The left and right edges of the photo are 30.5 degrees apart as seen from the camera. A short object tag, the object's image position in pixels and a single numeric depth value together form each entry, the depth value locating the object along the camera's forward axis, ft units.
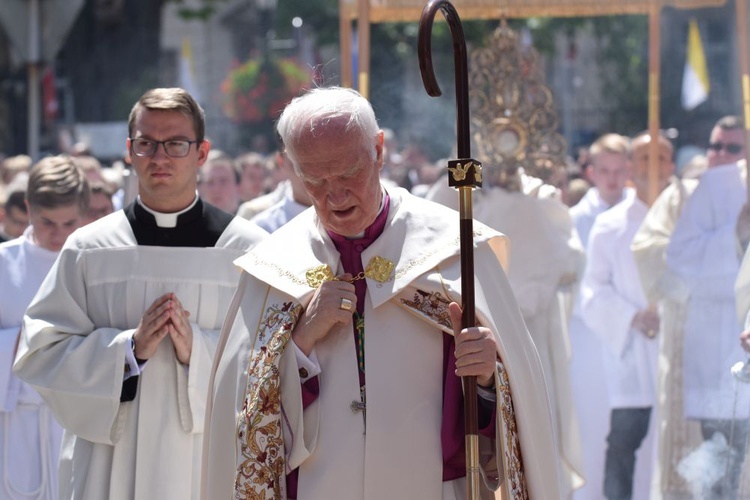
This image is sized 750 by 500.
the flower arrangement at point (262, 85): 69.46
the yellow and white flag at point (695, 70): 41.37
